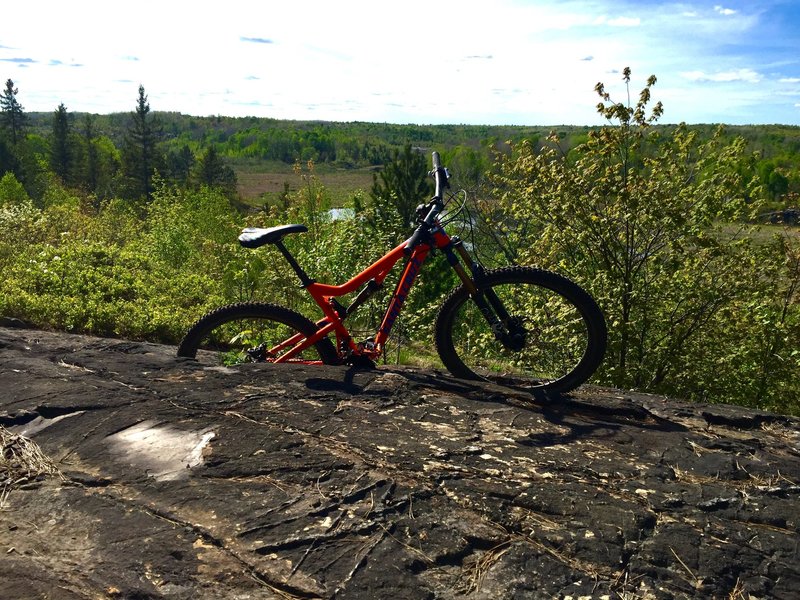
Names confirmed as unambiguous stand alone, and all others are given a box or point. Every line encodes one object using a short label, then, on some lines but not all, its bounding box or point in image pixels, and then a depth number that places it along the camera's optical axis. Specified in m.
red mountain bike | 4.06
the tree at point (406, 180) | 26.52
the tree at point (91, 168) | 62.47
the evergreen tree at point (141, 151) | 59.62
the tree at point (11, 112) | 78.00
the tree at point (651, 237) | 8.02
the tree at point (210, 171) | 62.62
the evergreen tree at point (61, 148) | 65.19
